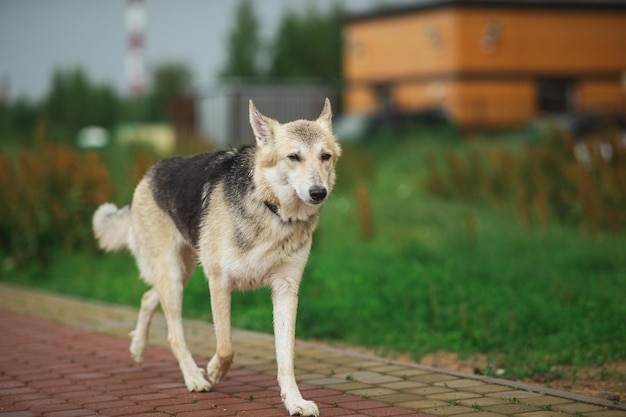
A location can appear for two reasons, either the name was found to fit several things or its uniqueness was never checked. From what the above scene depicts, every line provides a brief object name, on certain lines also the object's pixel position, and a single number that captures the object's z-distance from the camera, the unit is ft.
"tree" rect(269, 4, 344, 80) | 218.18
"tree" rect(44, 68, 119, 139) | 138.41
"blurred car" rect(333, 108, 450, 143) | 95.86
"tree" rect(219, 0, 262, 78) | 224.94
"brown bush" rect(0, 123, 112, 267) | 45.73
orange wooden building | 127.75
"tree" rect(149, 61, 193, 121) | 238.64
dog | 21.16
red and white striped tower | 246.27
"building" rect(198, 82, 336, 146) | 121.49
